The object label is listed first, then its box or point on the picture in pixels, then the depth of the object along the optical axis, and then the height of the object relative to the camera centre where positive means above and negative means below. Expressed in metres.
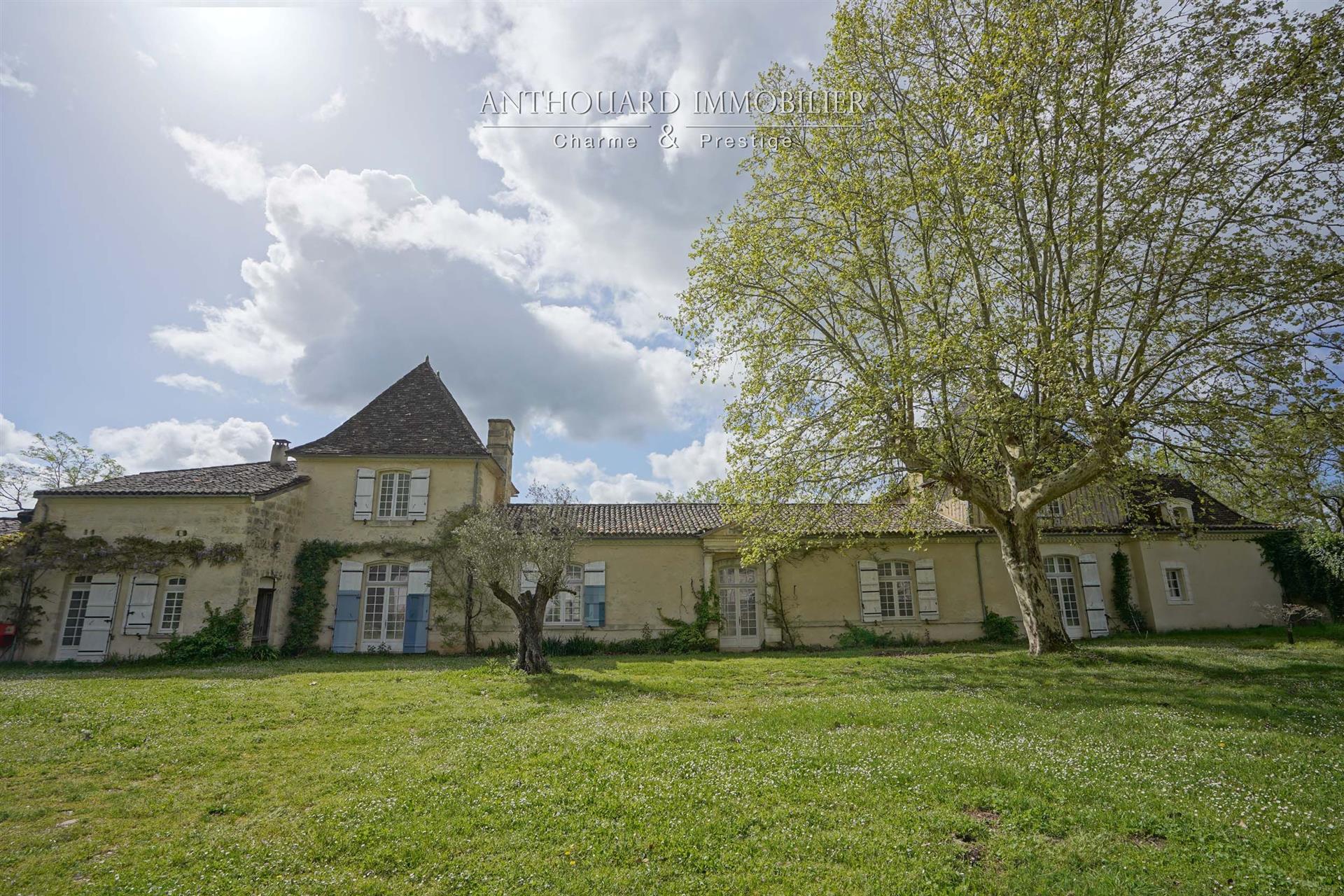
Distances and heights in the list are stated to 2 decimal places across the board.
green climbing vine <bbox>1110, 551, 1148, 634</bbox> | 18.98 +0.10
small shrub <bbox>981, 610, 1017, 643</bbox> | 17.92 -0.79
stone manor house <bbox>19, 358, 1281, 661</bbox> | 15.24 +0.89
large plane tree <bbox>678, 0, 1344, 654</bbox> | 9.69 +5.63
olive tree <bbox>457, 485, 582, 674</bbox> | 11.81 +0.72
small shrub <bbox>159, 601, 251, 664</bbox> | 14.56 -0.84
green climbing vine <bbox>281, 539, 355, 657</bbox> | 16.44 +0.24
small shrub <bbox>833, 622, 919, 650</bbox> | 17.44 -1.01
